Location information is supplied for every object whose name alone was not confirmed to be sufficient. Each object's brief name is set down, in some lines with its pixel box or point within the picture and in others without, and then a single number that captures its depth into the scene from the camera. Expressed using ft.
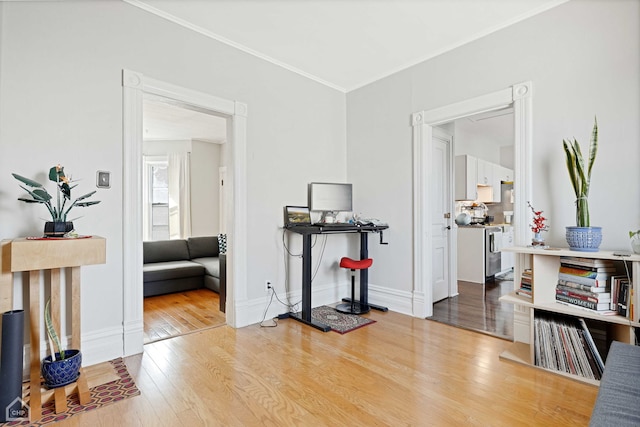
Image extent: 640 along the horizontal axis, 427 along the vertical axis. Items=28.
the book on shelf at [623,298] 6.91
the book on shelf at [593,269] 7.31
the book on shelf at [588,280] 7.29
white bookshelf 6.77
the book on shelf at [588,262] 7.35
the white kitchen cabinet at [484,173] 19.53
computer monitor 12.70
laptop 11.94
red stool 11.64
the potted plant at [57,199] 6.60
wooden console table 6.08
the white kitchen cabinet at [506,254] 19.13
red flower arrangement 8.39
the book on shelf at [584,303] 7.20
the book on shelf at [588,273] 7.30
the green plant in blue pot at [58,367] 6.47
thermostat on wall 8.13
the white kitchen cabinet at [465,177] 18.35
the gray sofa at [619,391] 3.58
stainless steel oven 17.22
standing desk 10.71
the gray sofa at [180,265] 14.71
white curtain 20.56
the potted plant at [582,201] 7.39
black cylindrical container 5.75
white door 13.46
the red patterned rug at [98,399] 5.85
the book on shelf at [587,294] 7.21
